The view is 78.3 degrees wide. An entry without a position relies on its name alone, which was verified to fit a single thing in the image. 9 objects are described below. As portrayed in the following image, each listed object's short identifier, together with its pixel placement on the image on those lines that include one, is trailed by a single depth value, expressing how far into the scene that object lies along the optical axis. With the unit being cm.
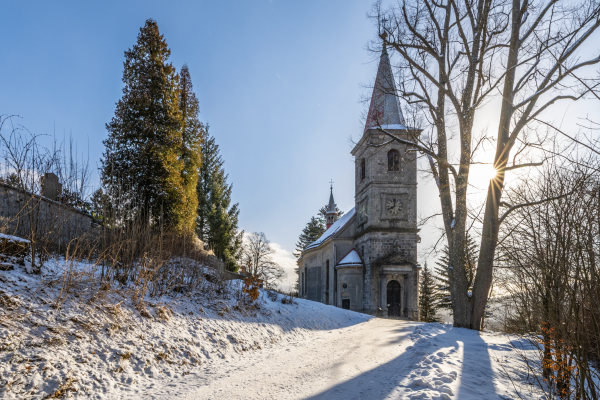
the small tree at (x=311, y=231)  5934
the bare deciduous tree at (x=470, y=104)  1057
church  2592
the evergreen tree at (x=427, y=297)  3653
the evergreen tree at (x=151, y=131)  1556
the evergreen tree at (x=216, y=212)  3027
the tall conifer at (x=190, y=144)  1726
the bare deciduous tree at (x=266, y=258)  4444
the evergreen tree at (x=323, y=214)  6009
